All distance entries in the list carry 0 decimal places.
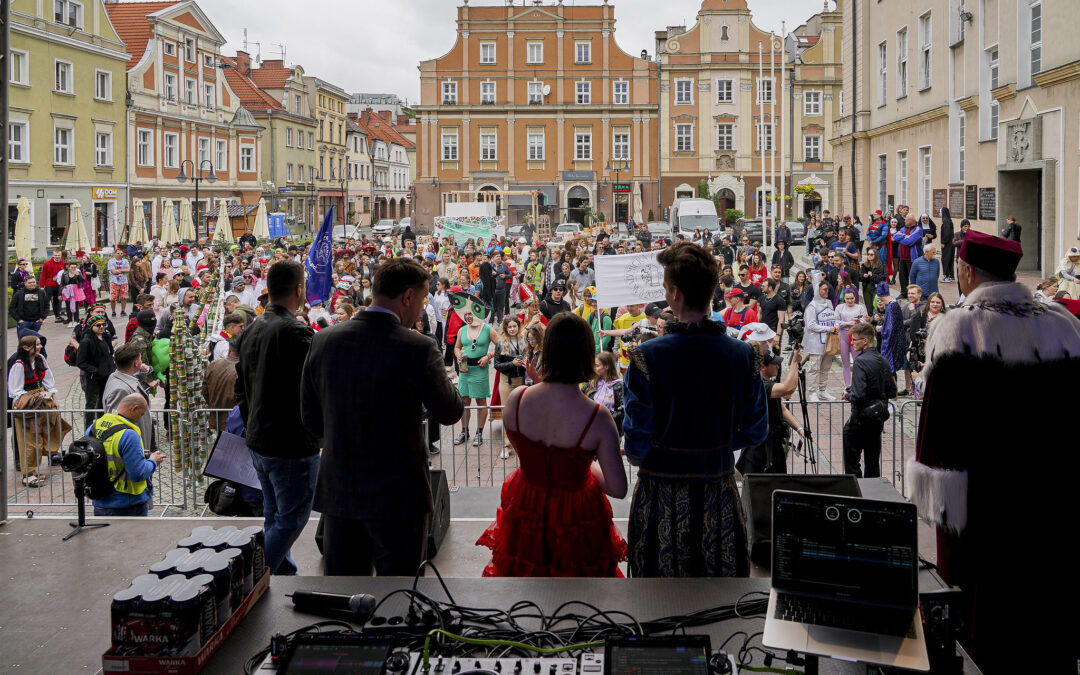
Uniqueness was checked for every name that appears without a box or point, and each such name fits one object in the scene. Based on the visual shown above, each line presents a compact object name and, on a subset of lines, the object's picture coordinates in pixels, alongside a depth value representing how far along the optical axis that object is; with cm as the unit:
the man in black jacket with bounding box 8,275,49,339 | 1894
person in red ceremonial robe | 375
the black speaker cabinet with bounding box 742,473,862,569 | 520
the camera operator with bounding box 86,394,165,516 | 698
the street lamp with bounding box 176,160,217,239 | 5047
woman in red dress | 429
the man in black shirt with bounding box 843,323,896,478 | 872
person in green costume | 1202
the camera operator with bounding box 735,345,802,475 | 774
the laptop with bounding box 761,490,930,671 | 275
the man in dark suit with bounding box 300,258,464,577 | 439
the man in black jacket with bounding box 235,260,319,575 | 517
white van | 4603
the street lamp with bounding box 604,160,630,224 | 6769
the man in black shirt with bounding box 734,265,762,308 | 1608
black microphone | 336
